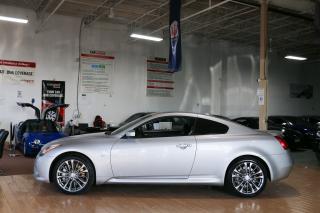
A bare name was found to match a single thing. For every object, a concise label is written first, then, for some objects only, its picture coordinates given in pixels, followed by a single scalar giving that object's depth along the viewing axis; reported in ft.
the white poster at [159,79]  54.54
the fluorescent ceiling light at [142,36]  46.32
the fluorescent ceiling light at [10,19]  38.80
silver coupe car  18.78
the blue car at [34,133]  33.99
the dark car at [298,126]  45.62
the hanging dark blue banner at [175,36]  34.53
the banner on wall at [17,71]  44.16
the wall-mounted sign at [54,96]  46.60
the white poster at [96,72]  49.21
